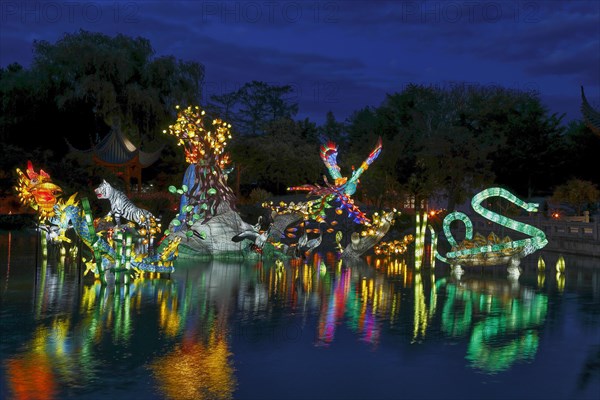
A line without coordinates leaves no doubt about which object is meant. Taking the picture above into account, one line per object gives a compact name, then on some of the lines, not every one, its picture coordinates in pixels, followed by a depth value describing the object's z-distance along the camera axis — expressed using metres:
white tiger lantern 23.81
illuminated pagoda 43.62
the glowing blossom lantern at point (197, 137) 24.45
